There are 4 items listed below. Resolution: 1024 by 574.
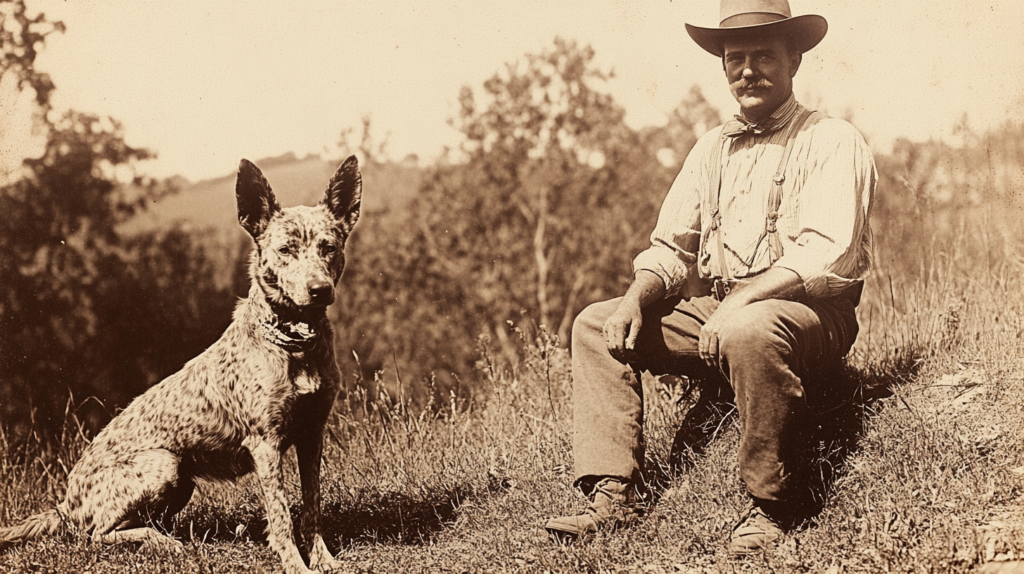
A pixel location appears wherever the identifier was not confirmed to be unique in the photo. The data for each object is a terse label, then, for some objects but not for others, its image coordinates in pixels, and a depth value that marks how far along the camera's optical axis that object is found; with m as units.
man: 3.52
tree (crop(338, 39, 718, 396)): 8.70
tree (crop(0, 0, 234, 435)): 6.19
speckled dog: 3.92
